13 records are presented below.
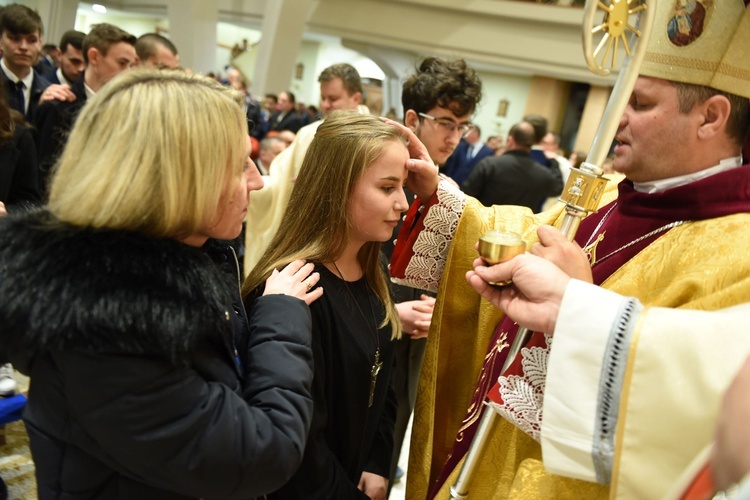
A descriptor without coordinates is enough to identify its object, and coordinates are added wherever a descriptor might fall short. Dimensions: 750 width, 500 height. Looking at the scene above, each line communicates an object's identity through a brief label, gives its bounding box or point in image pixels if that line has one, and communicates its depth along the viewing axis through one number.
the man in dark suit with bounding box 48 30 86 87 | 4.64
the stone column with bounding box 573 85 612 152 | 14.43
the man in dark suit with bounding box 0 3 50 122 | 3.94
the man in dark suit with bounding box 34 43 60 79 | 8.67
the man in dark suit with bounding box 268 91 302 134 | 8.26
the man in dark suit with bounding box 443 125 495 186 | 7.42
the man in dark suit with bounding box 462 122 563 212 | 5.32
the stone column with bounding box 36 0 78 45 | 13.63
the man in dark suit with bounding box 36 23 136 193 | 3.52
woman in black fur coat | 0.99
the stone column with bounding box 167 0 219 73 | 13.21
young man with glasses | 2.76
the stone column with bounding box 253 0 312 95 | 13.38
